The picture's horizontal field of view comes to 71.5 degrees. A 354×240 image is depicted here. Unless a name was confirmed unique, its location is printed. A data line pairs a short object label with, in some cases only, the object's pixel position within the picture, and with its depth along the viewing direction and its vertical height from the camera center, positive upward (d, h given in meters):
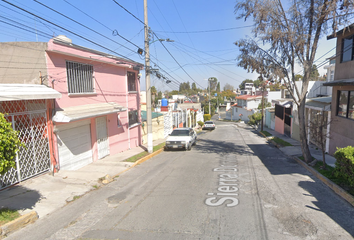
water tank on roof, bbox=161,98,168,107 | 33.69 -0.90
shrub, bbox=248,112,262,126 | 40.91 -3.80
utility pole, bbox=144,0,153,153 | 14.99 +0.79
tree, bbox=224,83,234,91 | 171.68 +6.80
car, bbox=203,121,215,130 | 39.31 -4.79
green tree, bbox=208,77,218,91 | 140.84 +6.85
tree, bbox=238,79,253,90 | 141.26 +6.58
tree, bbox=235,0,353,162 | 10.90 +2.85
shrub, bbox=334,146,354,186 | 7.00 -2.07
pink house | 10.35 -0.28
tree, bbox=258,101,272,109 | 48.28 -1.72
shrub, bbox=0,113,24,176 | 4.91 -0.96
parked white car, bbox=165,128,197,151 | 16.94 -3.03
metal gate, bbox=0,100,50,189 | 8.23 -1.44
